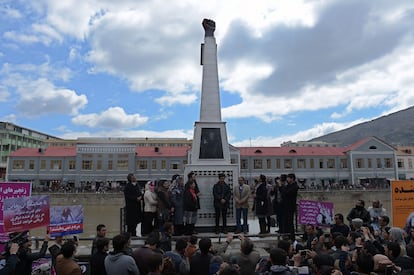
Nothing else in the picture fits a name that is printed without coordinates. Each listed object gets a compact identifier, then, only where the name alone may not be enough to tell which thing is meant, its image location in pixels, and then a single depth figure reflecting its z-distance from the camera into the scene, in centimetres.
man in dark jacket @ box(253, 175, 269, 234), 1017
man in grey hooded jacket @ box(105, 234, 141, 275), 415
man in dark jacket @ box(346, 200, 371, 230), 830
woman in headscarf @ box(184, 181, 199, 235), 973
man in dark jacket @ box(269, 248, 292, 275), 386
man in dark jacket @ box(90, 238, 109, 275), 468
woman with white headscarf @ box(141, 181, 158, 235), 958
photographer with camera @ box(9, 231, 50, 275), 473
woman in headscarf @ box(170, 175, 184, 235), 968
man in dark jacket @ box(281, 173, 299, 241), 905
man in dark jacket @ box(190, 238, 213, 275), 447
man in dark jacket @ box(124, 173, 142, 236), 949
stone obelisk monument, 1158
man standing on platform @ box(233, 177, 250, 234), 1019
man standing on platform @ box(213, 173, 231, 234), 1018
